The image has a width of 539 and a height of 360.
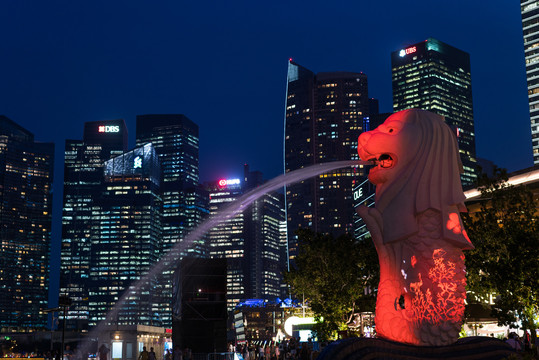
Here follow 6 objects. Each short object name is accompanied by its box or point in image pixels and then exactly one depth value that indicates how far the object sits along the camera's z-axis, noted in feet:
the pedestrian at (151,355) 99.42
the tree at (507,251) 87.92
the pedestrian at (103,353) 111.56
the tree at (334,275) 126.93
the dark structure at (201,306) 120.78
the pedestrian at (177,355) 102.47
